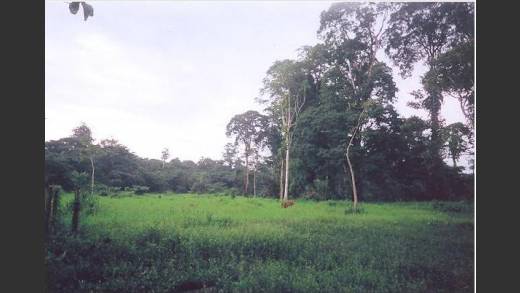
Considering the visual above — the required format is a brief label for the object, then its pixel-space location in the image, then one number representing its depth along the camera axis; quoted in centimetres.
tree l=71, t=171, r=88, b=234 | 729
